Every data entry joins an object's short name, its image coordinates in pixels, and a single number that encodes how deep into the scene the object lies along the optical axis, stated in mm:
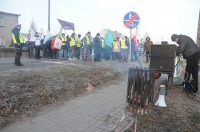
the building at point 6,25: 39500
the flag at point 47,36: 16750
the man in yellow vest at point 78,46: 16811
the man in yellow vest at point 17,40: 10750
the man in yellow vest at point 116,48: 17938
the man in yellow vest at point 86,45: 15925
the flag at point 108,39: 18531
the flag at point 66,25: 17912
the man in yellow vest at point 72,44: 16328
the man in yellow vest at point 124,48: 17709
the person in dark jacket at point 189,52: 7402
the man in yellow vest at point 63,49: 16812
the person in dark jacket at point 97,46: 15786
